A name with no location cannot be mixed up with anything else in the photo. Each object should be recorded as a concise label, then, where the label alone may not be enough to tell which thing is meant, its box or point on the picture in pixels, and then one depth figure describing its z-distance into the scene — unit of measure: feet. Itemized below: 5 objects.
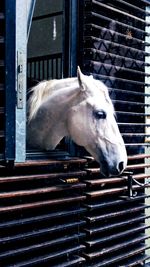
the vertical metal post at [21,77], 9.07
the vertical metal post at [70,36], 11.16
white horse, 9.72
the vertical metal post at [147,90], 14.32
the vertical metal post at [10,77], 8.89
